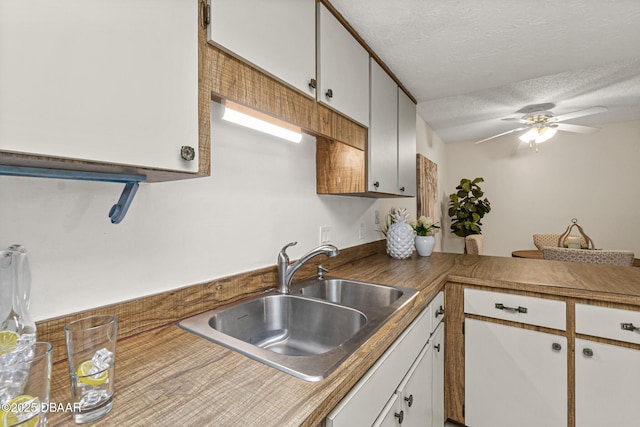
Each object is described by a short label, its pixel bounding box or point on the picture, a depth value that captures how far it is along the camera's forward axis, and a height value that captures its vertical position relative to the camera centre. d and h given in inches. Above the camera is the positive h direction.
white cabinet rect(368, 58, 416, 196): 62.5 +18.2
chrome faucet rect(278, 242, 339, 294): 48.1 -8.7
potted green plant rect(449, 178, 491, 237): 169.0 +2.4
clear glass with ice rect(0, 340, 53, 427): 17.0 -10.7
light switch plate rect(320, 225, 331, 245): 66.1 -4.6
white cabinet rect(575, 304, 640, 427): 50.4 -27.6
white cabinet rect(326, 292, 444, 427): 28.1 -21.9
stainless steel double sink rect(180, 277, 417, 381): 36.3 -14.7
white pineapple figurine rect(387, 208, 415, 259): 82.2 -7.2
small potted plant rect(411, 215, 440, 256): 87.7 -7.1
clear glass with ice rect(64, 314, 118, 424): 20.7 -11.4
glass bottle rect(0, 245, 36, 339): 22.9 -6.2
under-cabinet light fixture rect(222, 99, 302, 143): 39.3 +13.5
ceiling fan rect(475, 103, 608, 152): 124.4 +39.6
